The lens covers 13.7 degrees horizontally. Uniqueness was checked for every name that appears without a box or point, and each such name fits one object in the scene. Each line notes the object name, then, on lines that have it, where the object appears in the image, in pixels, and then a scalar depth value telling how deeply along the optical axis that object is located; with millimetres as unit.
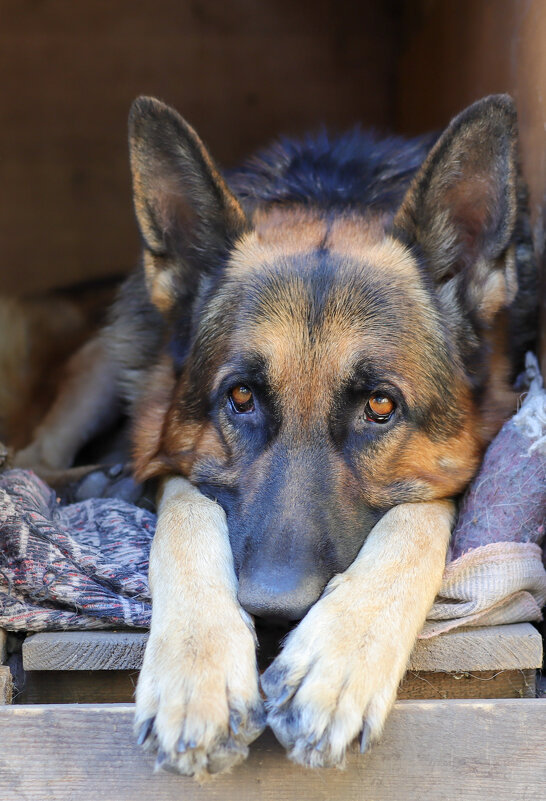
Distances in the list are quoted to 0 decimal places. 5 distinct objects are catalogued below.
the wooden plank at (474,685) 1179
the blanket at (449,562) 1177
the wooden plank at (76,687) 1190
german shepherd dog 1087
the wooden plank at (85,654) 1173
